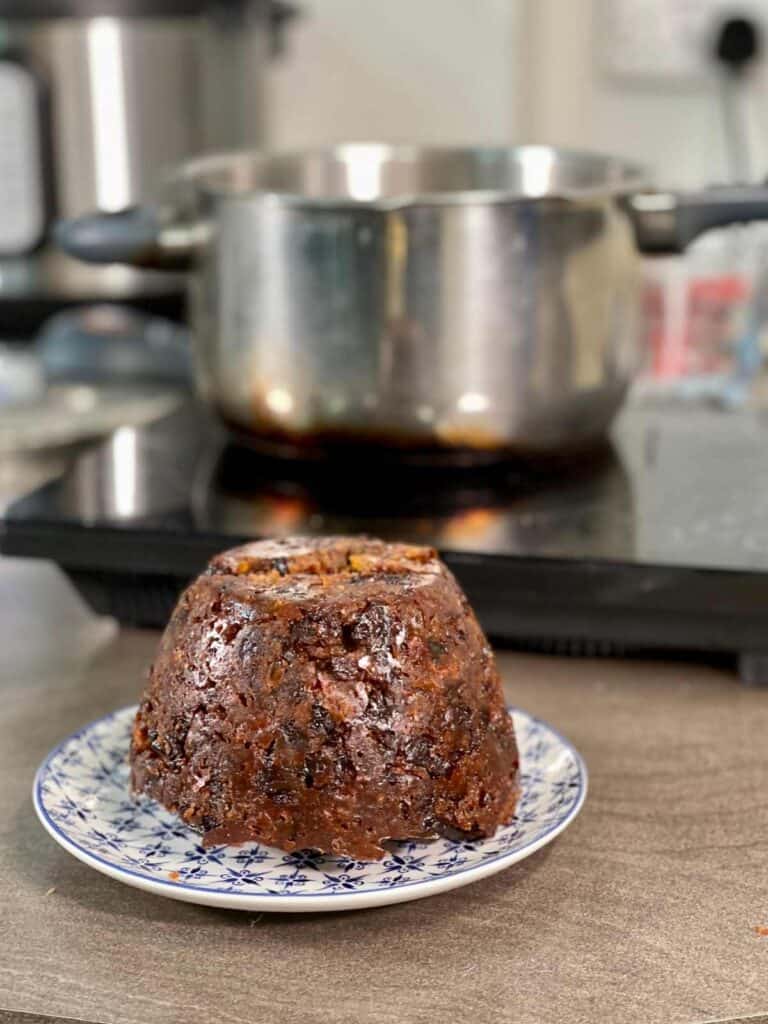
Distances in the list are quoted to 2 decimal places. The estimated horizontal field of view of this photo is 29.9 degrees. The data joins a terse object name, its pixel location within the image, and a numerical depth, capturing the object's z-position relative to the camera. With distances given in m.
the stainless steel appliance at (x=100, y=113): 1.68
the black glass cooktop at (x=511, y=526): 0.85
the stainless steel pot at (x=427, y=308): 0.95
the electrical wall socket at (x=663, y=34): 2.04
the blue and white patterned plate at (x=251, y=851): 0.60
